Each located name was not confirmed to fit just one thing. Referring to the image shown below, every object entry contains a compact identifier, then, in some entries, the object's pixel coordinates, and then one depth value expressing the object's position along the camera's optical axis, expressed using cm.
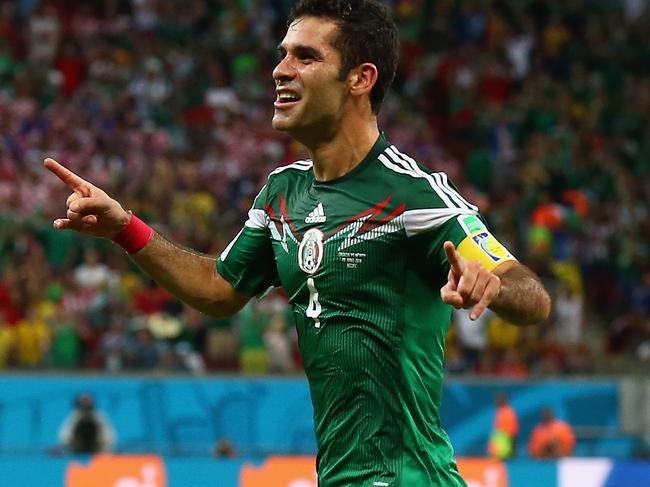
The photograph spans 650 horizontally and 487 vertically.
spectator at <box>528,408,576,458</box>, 1499
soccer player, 420
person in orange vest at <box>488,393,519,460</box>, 1558
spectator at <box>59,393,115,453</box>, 1477
